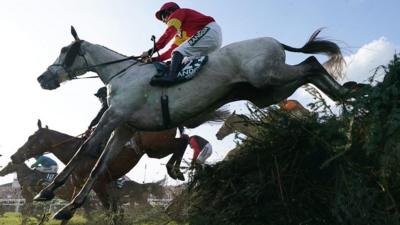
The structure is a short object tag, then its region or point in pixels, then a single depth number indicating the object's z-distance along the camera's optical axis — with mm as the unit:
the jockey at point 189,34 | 6160
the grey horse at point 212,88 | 5699
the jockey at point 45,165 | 13875
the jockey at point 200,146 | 10242
